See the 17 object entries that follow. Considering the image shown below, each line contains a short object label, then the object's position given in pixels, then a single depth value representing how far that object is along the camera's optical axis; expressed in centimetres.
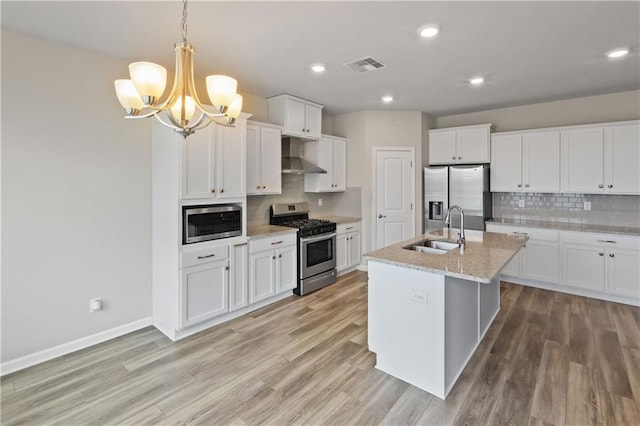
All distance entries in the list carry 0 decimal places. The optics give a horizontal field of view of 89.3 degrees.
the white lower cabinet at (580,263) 385
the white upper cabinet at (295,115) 438
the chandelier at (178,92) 170
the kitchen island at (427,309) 219
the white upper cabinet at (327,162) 502
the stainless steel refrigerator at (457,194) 483
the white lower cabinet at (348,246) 495
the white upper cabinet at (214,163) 307
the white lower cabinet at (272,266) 368
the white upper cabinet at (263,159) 397
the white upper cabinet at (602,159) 399
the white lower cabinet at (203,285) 306
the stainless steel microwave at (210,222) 307
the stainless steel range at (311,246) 425
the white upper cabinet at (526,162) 449
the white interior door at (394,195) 529
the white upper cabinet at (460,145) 495
